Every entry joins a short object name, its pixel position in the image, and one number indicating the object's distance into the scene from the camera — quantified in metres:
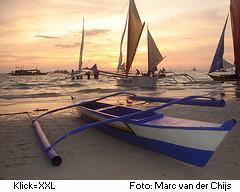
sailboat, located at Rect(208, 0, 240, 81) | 20.67
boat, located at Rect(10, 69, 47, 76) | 95.69
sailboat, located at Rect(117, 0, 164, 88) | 26.97
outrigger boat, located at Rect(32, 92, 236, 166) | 4.41
